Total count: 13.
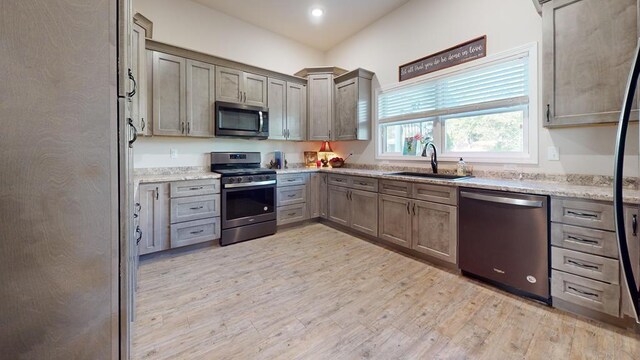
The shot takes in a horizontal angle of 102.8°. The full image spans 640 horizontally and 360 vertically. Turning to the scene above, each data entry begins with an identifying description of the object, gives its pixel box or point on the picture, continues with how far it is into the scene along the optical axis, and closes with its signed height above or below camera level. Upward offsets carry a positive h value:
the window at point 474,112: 2.54 +0.79
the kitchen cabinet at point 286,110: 4.04 +1.13
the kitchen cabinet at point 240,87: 3.50 +1.31
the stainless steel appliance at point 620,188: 0.93 -0.04
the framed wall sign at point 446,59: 2.85 +1.48
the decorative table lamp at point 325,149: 4.90 +0.57
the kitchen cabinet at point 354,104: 3.98 +1.18
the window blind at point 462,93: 2.58 +1.03
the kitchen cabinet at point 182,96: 3.04 +1.04
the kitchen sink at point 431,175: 2.92 +0.04
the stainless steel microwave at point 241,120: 3.46 +0.83
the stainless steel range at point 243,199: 3.30 -0.28
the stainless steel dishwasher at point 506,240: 1.95 -0.52
